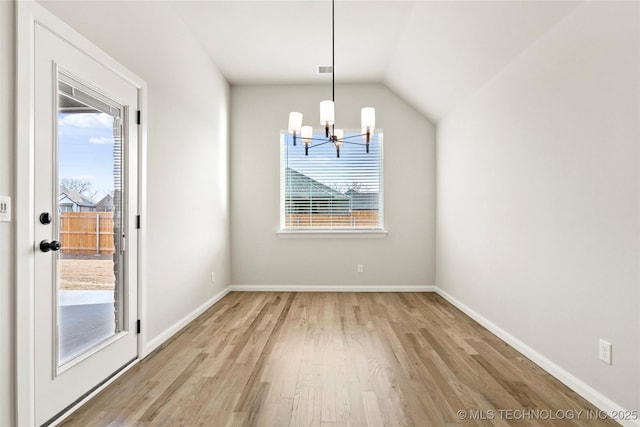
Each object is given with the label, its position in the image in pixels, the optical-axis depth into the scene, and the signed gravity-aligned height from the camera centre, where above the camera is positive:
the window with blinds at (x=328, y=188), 5.36 +0.34
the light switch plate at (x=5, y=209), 1.65 +0.00
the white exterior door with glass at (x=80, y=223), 1.89 -0.08
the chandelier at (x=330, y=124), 3.10 +0.77
